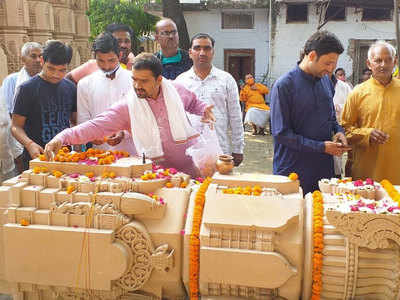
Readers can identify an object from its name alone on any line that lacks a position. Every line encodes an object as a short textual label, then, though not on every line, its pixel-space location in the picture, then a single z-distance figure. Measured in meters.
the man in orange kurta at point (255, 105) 10.77
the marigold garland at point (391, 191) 2.32
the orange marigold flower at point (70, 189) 2.44
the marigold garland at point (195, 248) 2.29
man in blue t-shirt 3.35
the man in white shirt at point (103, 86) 3.52
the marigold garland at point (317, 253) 2.21
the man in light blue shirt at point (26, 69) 4.29
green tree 14.66
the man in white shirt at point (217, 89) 3.76
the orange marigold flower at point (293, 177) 2.48
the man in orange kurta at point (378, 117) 3.25
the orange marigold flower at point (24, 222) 2.41
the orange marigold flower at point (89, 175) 2.53
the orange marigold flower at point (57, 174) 2.54
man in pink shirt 2.77
